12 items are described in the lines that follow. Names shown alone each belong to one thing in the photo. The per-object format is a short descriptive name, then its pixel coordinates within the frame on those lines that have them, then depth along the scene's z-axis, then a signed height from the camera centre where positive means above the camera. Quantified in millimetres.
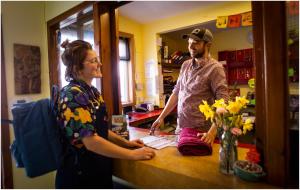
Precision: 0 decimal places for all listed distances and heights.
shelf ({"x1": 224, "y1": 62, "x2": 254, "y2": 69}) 3271 +375
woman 920 -144
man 1367 +55
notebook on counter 1258 -294
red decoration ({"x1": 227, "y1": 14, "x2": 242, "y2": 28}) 2281 +715
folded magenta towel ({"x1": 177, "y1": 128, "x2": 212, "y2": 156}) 1066 -271
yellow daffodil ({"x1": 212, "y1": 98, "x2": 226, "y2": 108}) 905 -56
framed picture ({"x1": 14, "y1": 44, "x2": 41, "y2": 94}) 2033 +256
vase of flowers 868 -146
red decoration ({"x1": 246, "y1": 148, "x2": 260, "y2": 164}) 826 -249
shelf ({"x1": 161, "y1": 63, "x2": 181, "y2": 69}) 3406 +417
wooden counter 823 -328
